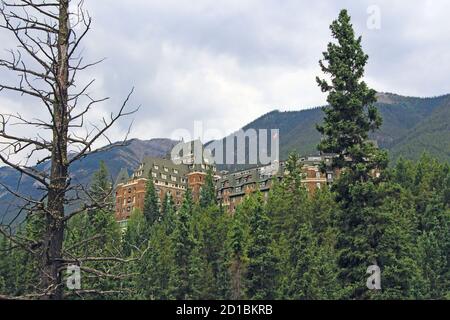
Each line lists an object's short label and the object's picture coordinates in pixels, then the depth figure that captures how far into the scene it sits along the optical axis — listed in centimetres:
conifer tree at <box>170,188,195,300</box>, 5647
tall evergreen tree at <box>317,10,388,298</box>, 3061
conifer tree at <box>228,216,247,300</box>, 5425
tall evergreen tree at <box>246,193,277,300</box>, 4963
